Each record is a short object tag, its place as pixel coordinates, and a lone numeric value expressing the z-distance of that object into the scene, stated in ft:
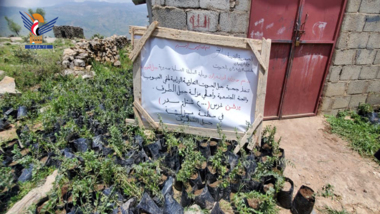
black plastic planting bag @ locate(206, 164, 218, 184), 7.88
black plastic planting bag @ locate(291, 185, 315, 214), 6.83
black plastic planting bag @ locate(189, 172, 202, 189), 7.56
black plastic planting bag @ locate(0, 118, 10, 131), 11.95
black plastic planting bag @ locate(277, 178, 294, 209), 7.17
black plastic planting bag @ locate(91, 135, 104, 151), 9.20
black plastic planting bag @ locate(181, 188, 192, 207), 6.89
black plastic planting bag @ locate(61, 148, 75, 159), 8.64
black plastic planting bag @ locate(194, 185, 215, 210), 6.84
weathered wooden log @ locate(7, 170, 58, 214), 6.60
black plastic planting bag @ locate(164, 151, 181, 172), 8.50
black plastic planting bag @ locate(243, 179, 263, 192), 7.52
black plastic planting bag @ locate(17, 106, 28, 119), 12.84
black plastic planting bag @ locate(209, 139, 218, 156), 9.72
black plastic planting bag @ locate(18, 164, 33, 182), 7.84
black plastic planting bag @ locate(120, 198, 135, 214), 6.25
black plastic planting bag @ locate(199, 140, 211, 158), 9.24
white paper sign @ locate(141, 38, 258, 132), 8.92
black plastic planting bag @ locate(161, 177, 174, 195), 7.02
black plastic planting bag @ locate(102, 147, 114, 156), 8.97
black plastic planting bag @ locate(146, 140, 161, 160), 9.07
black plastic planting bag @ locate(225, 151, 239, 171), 8.60
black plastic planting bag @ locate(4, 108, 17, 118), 12.99
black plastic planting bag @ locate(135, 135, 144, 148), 9.26
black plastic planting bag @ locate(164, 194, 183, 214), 6.37
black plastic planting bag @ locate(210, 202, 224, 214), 6.25
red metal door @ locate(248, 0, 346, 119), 11.40
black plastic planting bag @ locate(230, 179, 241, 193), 7.61
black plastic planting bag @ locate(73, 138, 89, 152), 9.48
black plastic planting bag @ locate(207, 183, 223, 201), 7.14
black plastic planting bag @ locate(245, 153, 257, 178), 7.93
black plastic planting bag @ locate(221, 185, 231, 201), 7.24
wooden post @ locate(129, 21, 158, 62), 8.66
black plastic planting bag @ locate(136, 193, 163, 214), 6.38
